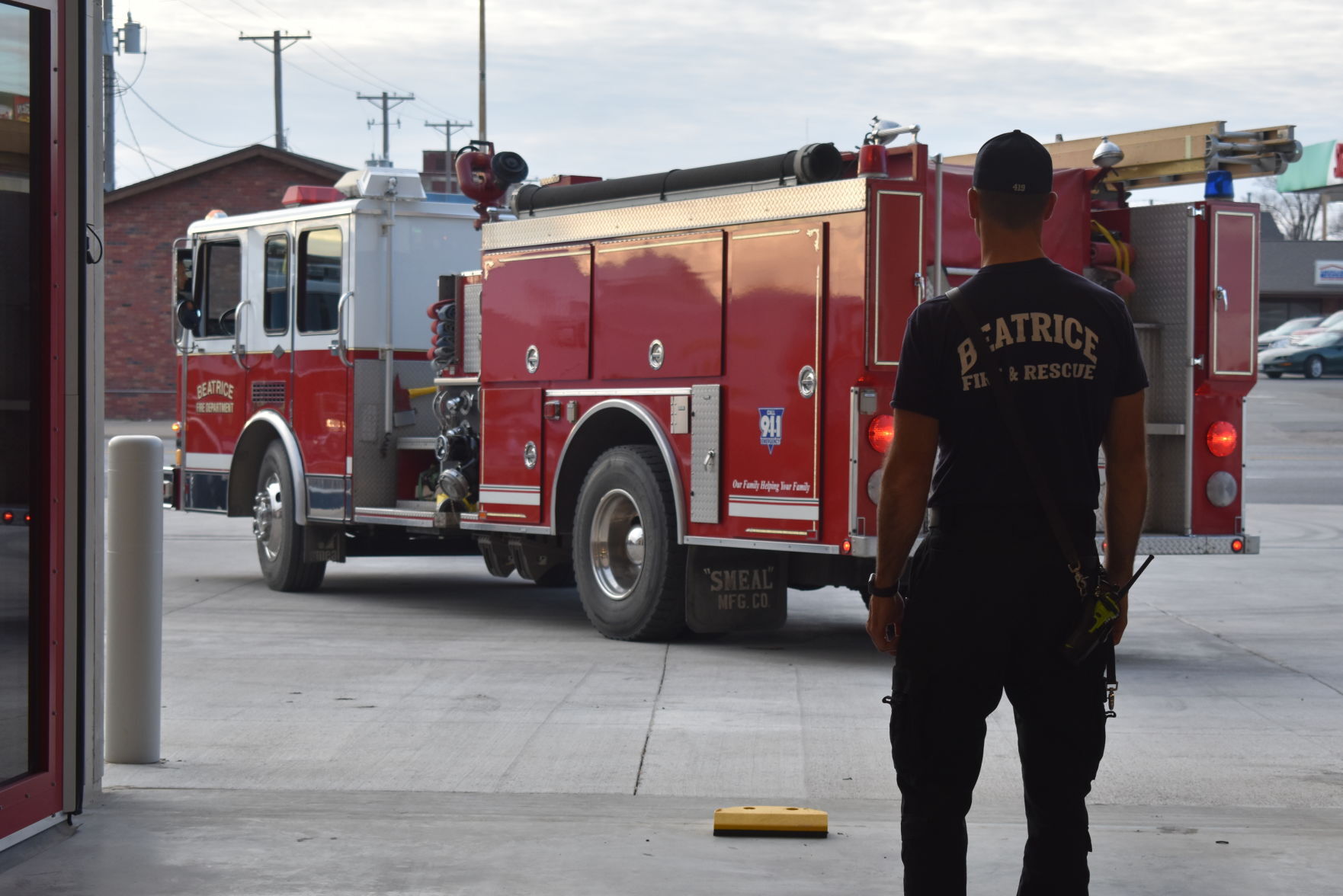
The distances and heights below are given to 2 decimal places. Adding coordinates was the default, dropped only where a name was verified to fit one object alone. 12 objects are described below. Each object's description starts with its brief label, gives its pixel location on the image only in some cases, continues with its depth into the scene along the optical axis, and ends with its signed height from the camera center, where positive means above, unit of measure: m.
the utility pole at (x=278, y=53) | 64.69 +13.05
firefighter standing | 4.04 -0.29
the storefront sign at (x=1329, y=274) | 62.53 +5.27
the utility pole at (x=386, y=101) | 79.31 +13.84
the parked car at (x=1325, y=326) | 46.81 +2.66
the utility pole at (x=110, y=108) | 43.38 +7.66
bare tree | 96.88 +11.42
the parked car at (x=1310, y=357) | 45.84 +1.82
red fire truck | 9.32 +0.38
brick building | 42.94 +4.26
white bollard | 6.75 -0.65
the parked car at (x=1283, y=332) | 48.28 +2.63
